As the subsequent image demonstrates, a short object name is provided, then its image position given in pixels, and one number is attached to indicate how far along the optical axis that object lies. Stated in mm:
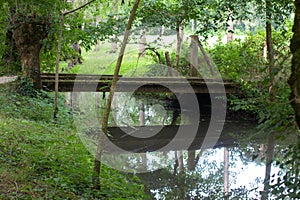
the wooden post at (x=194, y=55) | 13719
